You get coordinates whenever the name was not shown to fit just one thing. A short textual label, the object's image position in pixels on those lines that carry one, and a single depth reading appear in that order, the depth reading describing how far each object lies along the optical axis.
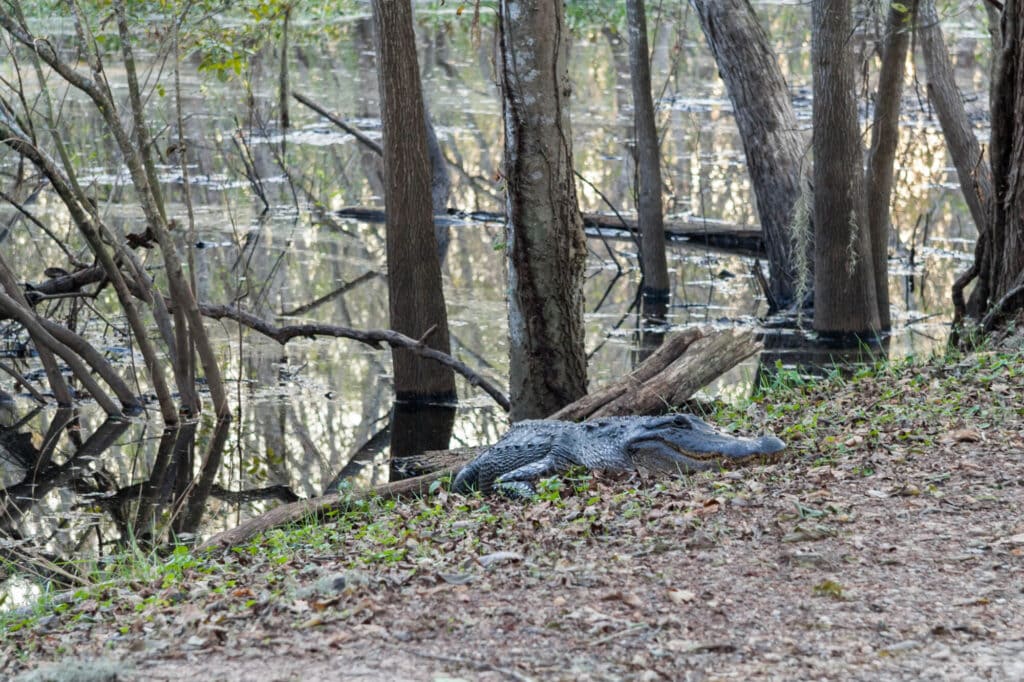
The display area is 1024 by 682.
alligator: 12.16
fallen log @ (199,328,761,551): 15.15
